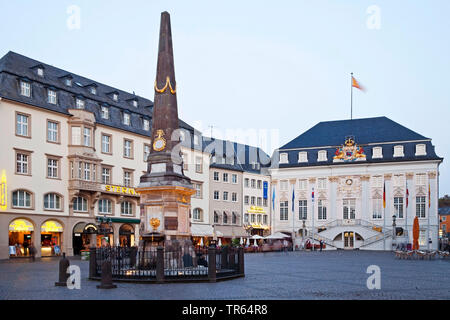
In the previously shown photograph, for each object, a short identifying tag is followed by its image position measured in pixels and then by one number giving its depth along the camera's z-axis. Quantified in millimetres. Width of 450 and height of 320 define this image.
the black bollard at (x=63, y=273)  17031
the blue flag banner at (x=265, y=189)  65688
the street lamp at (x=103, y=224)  45531
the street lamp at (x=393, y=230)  60050
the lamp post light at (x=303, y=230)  65050
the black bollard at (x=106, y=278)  16141
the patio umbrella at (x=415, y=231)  39697
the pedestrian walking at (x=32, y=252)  35294
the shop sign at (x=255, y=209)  69900
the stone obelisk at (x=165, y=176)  21078
